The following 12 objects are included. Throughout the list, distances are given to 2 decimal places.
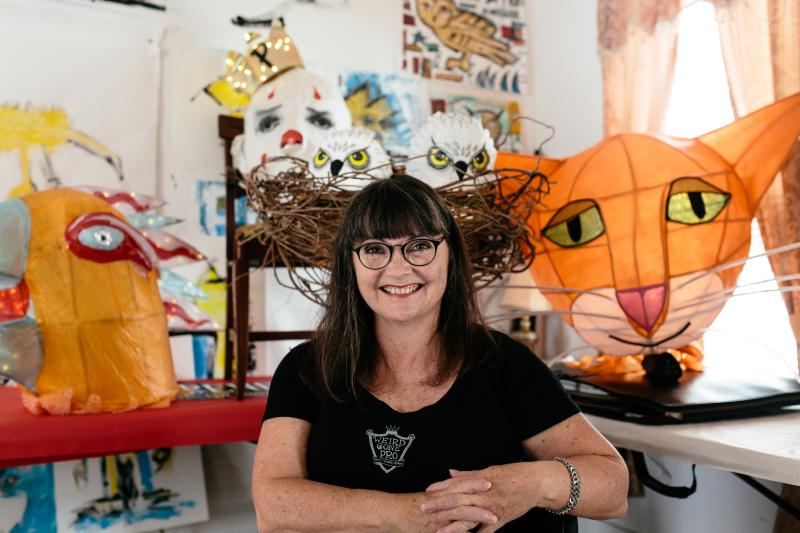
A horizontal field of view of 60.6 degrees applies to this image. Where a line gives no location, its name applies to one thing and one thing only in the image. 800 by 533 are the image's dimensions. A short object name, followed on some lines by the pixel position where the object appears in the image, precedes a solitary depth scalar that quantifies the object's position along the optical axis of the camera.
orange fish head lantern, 1.07
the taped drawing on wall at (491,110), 2.12
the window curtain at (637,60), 1.71
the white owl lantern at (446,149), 1.02
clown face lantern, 1.26
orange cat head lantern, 1.08
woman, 0.78
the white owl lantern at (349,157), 1.02
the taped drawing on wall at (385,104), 1.97
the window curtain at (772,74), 1.32
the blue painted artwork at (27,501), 1.26
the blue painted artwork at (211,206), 1.77
